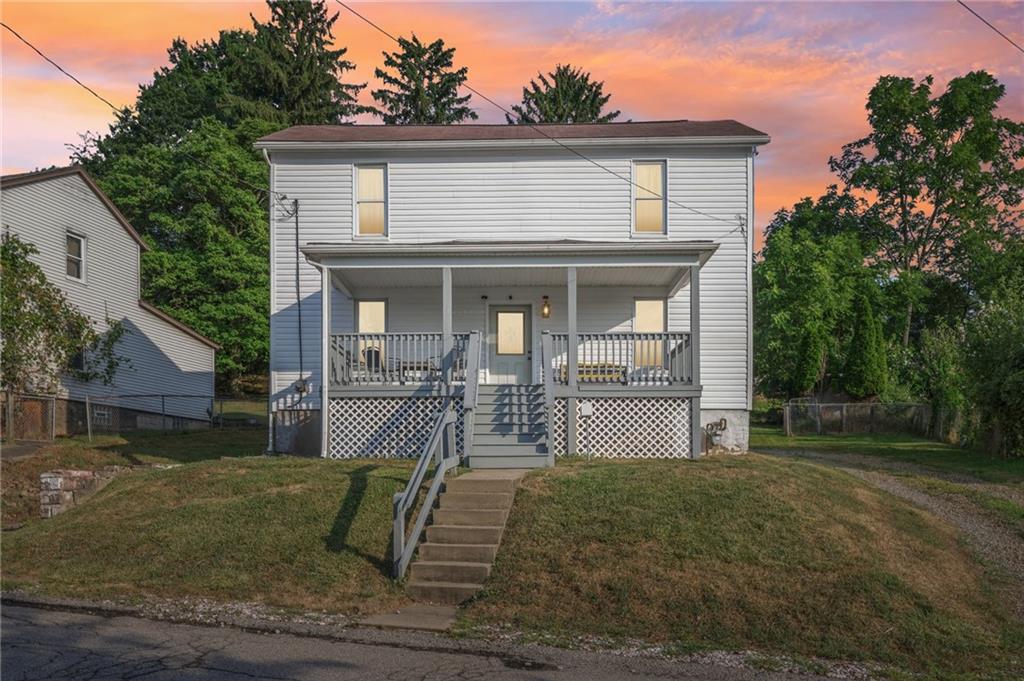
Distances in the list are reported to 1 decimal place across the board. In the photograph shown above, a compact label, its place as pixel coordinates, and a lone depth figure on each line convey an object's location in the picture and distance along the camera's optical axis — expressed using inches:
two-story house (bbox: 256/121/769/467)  766.5
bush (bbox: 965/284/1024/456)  804.6
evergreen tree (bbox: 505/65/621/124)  2285.9
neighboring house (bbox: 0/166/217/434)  1006.4
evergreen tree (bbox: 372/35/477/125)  2085.4
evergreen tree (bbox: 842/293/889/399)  1365.7
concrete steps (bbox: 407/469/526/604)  423.2
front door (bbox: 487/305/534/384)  831.1
